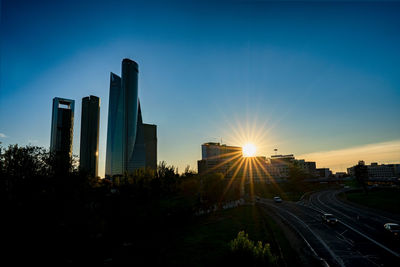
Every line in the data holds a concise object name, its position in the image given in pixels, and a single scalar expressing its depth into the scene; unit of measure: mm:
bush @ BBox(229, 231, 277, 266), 14976
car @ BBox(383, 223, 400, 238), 26297
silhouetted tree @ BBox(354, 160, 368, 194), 71712
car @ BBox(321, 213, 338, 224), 34191
